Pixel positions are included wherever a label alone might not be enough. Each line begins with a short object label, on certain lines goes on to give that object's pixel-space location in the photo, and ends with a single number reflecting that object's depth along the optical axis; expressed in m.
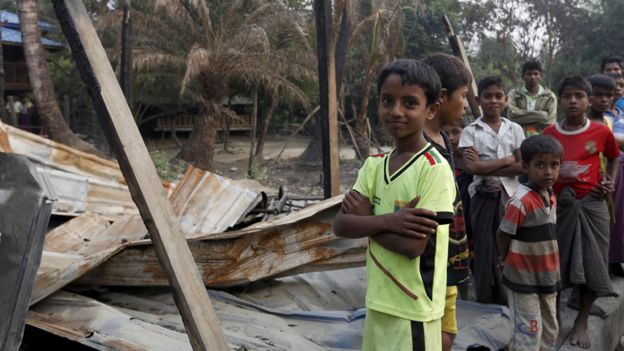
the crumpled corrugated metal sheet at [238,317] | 2.79
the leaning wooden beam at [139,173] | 2.01
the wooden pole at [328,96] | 3.81
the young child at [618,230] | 4.07
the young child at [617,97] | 4.46
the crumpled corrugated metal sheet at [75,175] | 4.19
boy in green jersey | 1.82
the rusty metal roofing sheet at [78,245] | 3.03
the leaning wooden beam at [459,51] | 4.89
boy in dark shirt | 2.32
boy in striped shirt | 2.93
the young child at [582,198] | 3.45
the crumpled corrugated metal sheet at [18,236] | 2.04
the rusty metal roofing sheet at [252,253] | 3.22
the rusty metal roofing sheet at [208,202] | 3.71
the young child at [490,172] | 3.40
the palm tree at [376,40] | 14.29
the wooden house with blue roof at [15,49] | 18.89
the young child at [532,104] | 4.65
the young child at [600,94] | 3.87
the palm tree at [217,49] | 12.72
